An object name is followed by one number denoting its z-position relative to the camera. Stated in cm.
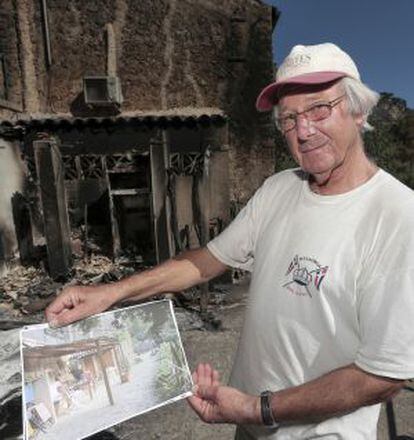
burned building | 828
